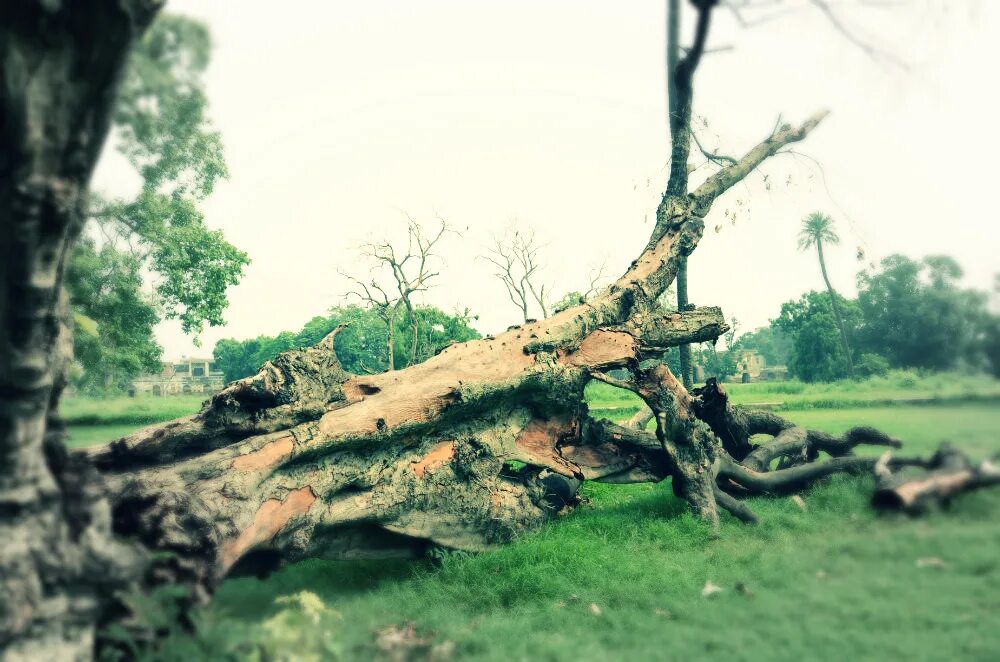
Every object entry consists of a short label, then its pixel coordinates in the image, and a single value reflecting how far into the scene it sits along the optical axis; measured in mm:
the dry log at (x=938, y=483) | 2699
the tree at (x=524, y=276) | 34719
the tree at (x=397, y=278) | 30688
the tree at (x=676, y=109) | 9375
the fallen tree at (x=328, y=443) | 2639
